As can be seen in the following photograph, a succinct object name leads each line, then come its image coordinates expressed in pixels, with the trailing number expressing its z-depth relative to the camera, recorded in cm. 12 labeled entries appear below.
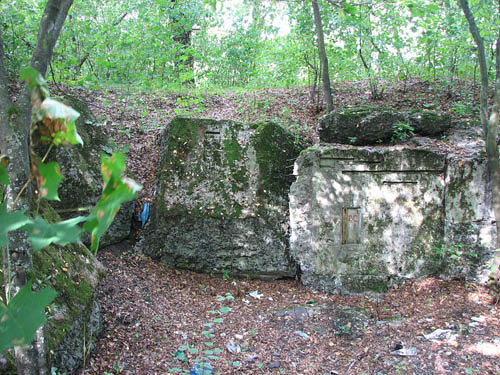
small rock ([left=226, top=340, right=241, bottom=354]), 384
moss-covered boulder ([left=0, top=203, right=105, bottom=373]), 281
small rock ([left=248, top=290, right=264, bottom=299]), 512
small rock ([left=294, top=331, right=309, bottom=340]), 422
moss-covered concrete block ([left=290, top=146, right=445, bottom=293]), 551
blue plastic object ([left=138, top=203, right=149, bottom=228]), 579
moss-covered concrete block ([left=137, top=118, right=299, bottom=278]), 557
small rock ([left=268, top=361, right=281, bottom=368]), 366
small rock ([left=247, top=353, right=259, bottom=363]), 372
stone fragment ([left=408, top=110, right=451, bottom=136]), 623
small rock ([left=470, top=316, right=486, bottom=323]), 408
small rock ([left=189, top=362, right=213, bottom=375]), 332
